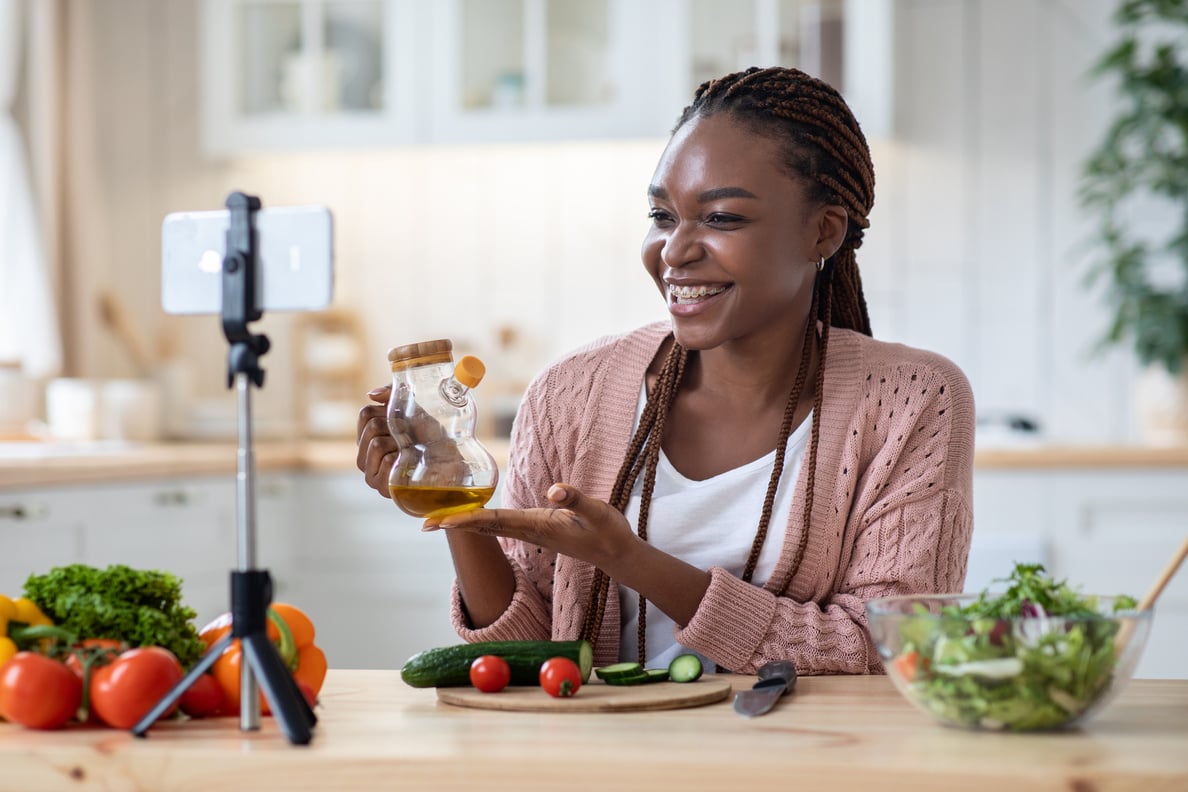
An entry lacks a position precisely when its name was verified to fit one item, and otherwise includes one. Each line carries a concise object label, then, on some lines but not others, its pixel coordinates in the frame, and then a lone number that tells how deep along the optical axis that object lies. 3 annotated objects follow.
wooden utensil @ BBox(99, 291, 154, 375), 4.14
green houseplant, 3.53
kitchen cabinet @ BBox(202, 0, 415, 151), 3.93
